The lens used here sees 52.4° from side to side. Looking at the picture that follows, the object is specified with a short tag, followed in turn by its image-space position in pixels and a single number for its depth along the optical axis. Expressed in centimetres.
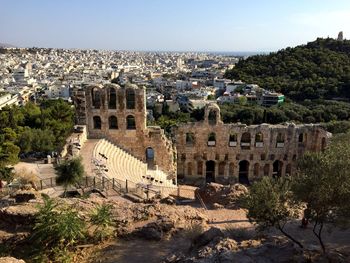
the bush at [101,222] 1358
